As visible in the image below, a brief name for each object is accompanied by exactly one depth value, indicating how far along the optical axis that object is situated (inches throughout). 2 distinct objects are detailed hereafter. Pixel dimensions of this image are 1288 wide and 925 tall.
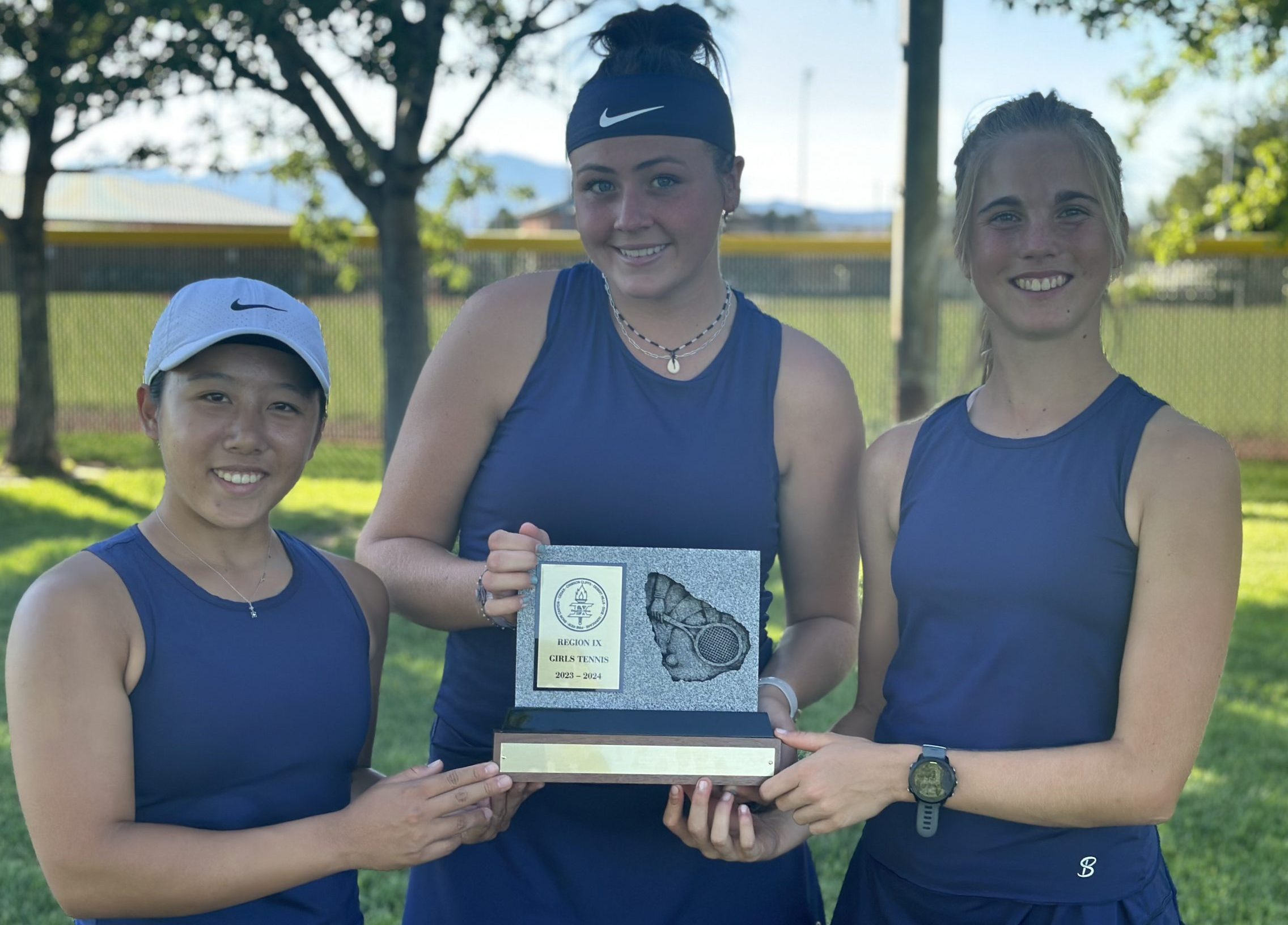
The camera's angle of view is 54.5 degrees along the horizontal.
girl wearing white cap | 76.4
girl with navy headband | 97.2
